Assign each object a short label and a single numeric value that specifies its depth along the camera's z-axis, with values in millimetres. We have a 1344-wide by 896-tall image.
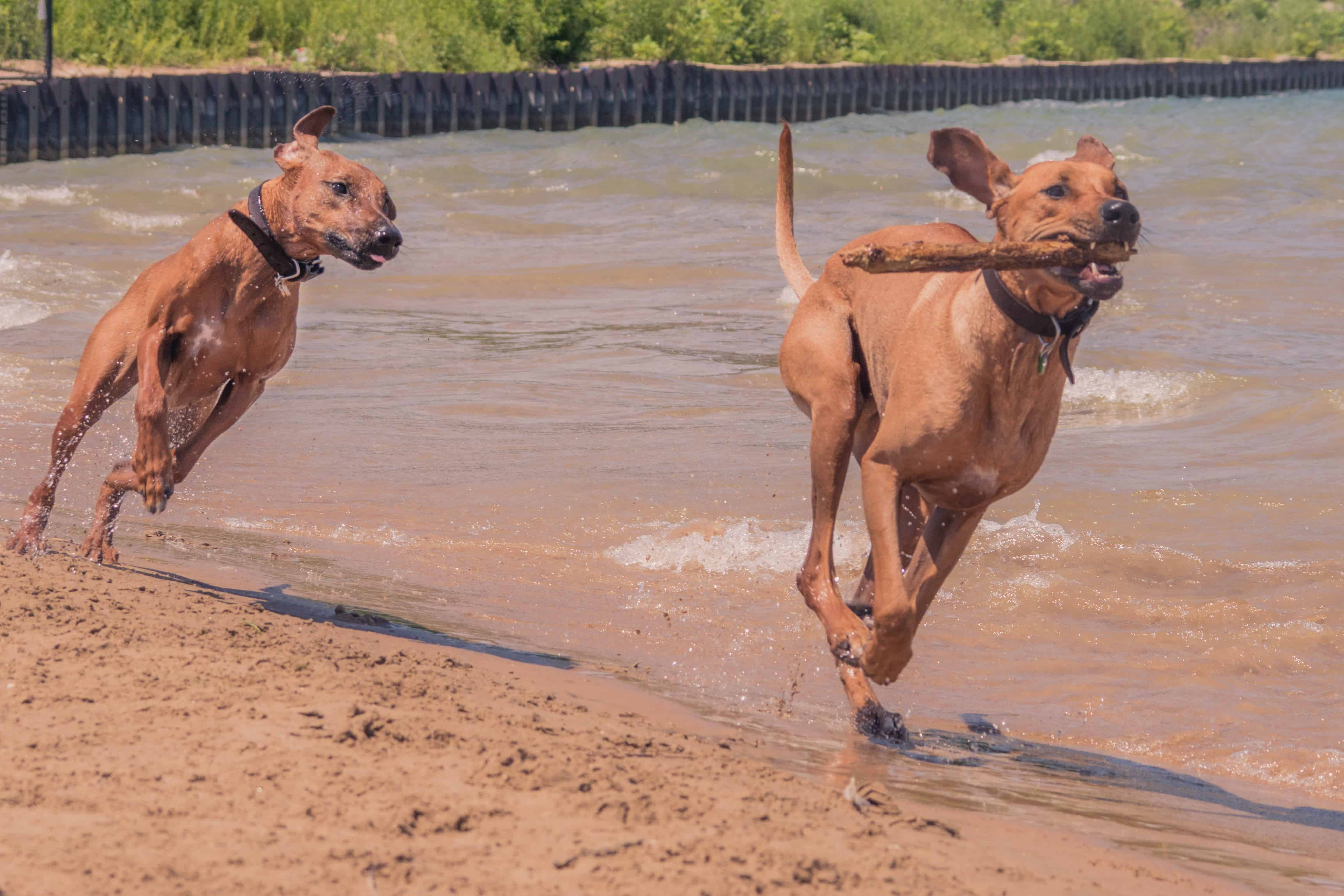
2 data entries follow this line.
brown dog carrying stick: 8289
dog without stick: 11125
